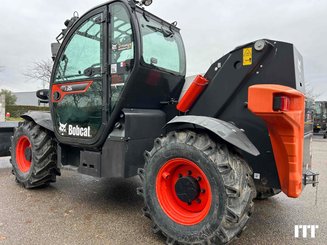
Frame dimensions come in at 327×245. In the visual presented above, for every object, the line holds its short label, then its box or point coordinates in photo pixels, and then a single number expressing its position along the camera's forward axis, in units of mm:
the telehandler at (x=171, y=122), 2475
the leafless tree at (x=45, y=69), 22328
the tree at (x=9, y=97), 38494
